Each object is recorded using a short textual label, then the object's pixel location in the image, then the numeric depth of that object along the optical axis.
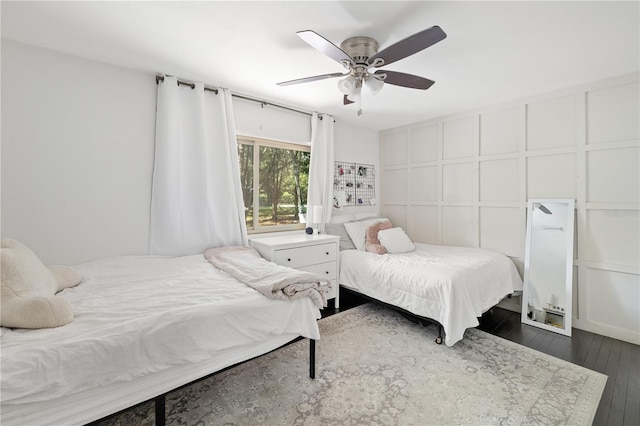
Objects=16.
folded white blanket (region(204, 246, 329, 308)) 1.62
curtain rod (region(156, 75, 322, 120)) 2.42
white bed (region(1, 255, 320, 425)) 0.99
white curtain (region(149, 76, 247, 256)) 2.42
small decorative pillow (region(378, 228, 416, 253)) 3.16
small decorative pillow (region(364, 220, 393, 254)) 3.11
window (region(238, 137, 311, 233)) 3.13
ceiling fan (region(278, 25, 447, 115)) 1.49
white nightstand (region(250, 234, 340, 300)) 2.62
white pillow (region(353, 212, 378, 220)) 3.89
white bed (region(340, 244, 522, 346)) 2.14
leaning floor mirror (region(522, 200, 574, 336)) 2.55
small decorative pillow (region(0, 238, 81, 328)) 1.11
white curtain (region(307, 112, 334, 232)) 3.45
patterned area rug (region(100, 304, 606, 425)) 1.51
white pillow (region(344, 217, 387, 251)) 3.33
